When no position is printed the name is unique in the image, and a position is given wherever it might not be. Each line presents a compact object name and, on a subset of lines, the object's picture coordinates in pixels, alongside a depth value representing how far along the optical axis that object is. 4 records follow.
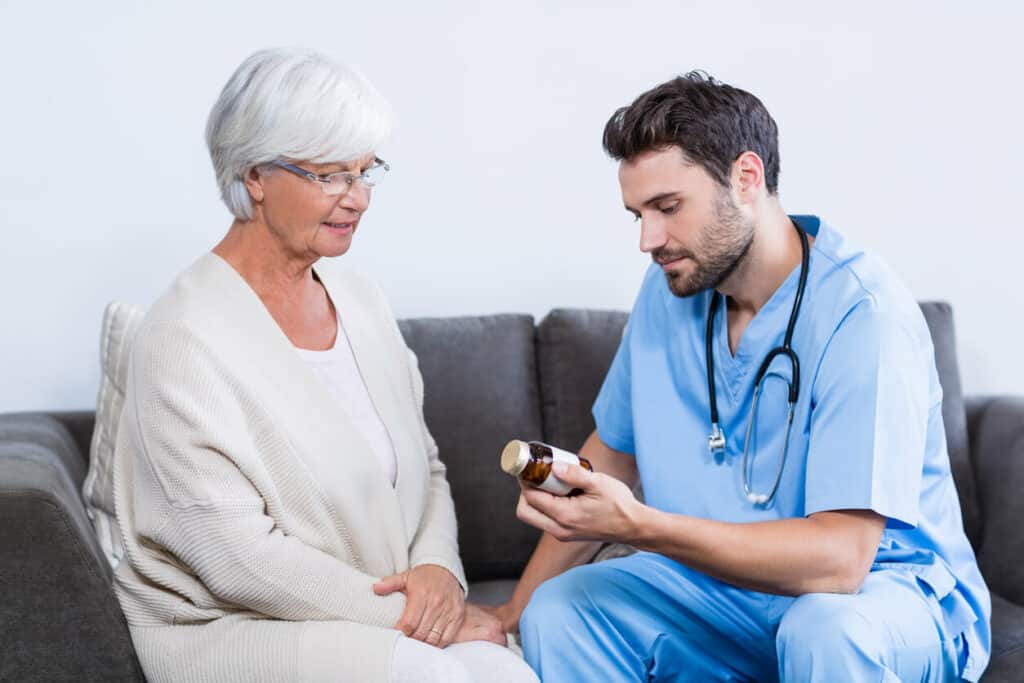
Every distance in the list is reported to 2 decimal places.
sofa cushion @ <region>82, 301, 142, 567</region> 1.92
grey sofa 2.18
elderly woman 1.57
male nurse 1.52
